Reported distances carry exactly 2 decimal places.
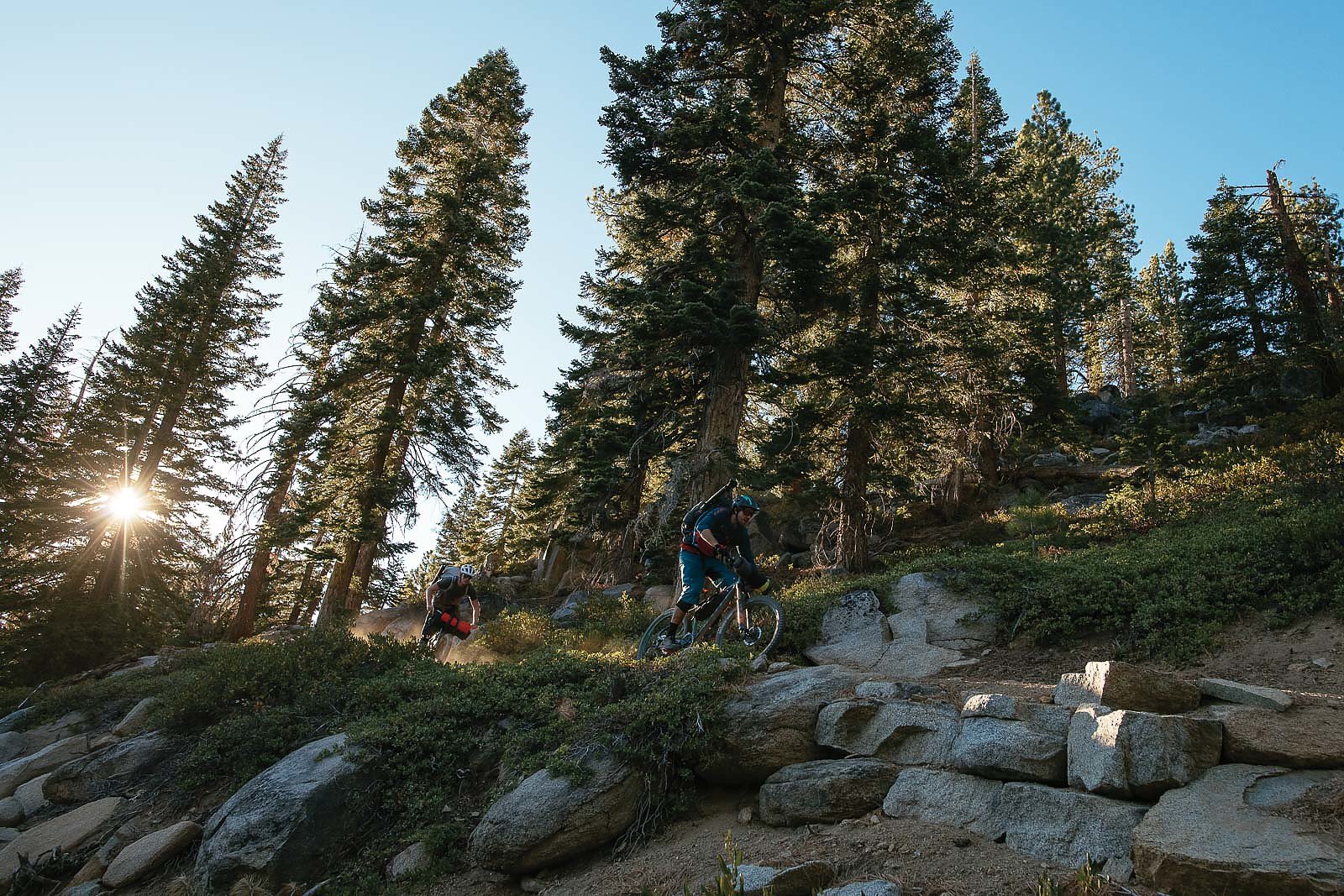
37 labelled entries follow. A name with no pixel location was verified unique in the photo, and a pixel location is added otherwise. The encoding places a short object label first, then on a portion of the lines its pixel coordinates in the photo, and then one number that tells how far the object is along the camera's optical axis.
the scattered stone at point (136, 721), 11.19
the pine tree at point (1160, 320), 33.91
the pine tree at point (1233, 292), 22.14
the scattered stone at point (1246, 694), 5.43
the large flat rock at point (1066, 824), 4.50
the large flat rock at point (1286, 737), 4.72
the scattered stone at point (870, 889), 4.30
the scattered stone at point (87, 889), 7.55
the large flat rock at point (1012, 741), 5.28
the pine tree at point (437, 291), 18.72
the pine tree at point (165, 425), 22.23
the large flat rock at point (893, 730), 5.98
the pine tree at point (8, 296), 26.56
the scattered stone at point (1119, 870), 4.19
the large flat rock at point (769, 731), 6.49
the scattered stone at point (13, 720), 13.09
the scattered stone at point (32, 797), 9.70
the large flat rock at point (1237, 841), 3.70
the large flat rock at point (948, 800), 5.13
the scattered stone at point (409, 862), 6.69
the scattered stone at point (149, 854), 7.65
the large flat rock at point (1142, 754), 4.75
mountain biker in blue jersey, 9.11
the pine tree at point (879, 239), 14.70
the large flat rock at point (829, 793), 5.74
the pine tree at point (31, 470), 21.09
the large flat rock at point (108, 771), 9.57
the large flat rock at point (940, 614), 9.66
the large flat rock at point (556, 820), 6.19
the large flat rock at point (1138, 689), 5.71
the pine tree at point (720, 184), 13.05
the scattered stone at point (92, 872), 7.85
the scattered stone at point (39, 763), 10.46
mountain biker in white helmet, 12.59
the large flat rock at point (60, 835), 8.37
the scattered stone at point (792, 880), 4.62
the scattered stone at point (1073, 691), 5.91
